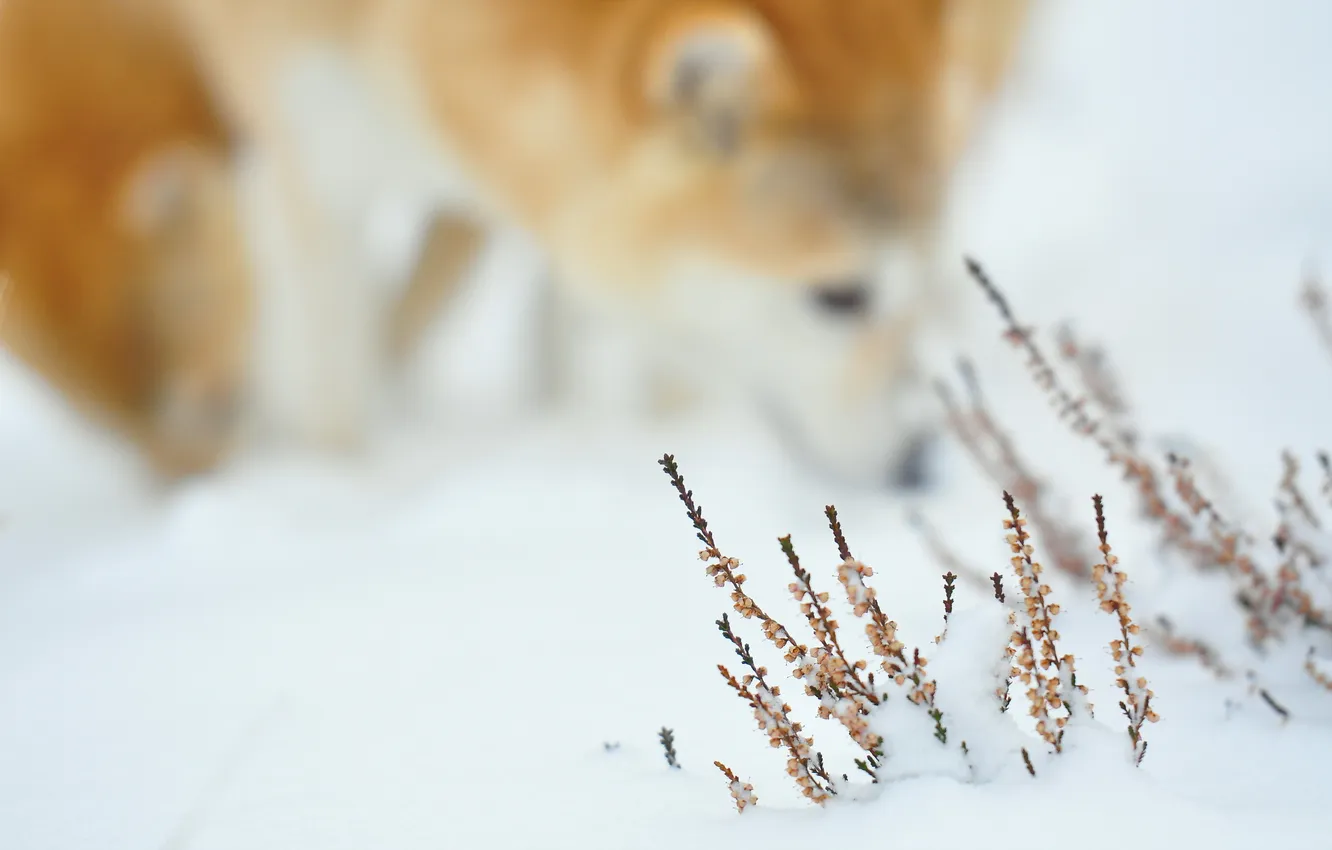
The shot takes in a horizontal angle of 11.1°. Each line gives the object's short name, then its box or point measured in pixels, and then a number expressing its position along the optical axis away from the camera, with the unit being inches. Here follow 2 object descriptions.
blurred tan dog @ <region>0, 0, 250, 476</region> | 144.8
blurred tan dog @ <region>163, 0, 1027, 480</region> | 140.6
